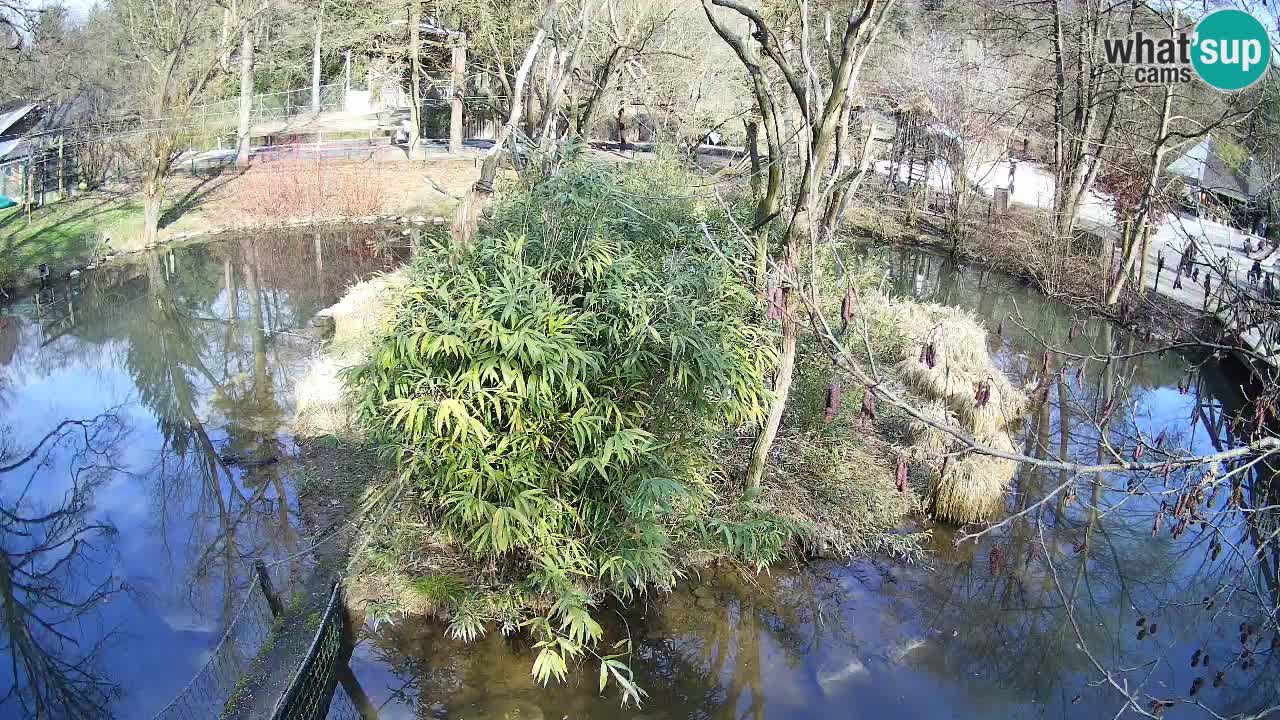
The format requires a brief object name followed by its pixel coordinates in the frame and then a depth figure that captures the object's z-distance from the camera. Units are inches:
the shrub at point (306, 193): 751.7
